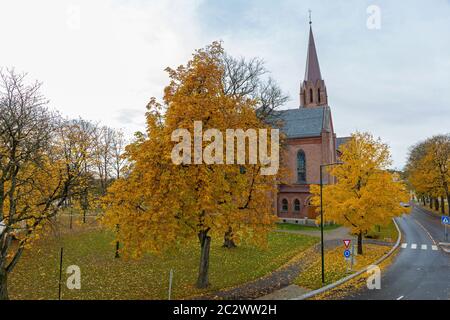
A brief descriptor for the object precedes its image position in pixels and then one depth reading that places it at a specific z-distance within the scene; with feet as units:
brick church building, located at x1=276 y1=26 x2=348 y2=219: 129.59
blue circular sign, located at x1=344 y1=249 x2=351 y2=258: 53.21
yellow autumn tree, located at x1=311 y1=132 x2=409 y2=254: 67.97
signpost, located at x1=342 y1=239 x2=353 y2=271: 53.26
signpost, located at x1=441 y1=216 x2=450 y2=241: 80.70
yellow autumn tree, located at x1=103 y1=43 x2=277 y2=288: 38.45
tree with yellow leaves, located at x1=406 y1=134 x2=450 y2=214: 140.97
